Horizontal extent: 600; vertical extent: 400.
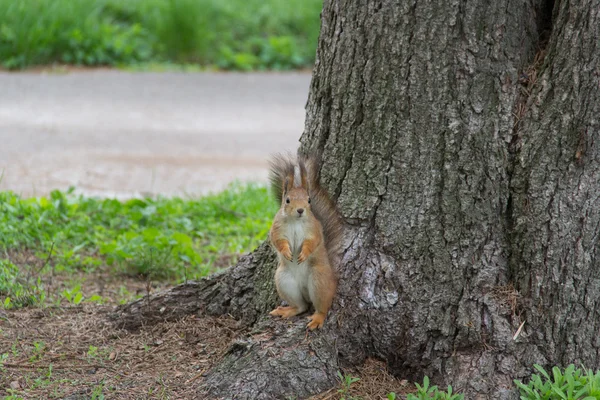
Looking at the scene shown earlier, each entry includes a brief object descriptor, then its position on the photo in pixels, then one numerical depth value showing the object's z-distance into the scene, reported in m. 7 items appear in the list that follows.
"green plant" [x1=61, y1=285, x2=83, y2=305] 8.39
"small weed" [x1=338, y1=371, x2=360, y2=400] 6.28
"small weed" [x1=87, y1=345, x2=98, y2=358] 7.07
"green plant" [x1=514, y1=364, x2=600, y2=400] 5.89
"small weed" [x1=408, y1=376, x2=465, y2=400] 6.03
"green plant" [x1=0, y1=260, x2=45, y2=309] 8.09
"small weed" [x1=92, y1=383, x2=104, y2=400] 6.27
